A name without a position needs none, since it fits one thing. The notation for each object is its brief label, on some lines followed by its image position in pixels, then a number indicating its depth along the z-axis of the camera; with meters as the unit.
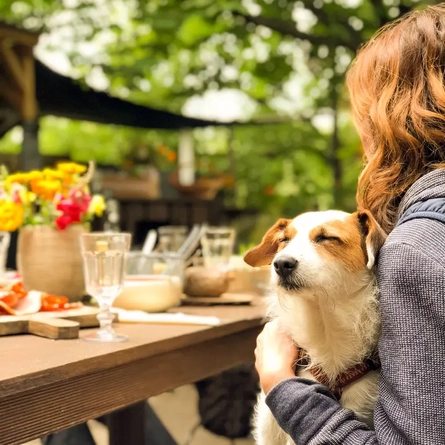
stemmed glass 1.52
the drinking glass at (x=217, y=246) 2.31
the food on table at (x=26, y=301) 1.62
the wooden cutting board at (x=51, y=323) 1.47
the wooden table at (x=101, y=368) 1.15
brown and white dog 1.20
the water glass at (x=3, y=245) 2.07
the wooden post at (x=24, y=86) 5.93
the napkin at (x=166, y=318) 1.71
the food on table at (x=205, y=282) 2.16
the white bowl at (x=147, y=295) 1.89
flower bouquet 1.91
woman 0.92
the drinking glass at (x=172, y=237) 2.44
